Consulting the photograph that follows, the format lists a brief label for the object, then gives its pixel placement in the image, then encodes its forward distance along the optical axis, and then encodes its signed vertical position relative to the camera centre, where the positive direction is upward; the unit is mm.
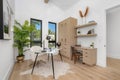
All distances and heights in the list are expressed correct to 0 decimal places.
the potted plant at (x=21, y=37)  2401 +137
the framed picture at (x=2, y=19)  1062 +433
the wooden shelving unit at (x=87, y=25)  2292 +718
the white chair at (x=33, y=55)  2018 -589
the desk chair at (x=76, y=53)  2515 -653
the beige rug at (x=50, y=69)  1741 -1103
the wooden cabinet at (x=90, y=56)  2175 -682
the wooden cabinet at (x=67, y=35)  2934 +271
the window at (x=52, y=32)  3586 +548
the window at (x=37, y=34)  3139 +367
